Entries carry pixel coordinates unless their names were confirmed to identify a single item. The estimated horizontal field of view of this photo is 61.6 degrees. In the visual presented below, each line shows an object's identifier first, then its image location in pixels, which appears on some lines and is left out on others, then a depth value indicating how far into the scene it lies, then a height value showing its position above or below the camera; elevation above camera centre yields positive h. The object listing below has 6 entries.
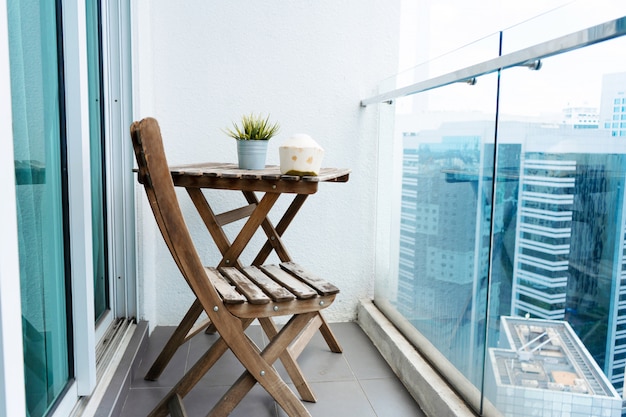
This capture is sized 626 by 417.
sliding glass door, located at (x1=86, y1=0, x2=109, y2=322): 1.95 -0.04
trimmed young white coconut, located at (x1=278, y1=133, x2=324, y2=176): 1.78 -0.02
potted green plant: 2.04 +0.01
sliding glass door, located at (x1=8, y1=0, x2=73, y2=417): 1.20 -0.13
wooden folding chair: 1.43 -0.46
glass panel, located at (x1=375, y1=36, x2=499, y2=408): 1.75 -0.26
